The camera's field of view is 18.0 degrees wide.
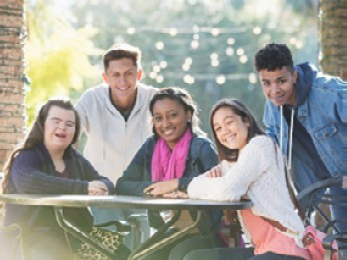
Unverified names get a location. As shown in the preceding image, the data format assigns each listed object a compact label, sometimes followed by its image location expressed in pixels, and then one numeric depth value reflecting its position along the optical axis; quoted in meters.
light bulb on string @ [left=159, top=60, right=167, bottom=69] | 44.09
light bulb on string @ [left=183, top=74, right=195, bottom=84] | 44.53
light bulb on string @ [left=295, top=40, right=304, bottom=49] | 47.12
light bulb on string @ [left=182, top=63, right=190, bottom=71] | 45.50
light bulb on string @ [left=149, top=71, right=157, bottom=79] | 41.30
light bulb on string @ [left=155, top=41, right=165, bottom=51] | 46.10
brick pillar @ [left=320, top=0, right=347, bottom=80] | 8.20
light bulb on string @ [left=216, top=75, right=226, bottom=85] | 46.19
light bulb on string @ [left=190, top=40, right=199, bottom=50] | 43.56
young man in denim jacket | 5.22
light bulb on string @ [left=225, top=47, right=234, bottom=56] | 46.53
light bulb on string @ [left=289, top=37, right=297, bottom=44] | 46.22
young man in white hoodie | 5.74
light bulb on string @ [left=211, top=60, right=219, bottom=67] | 46.38
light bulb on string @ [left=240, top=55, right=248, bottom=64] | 45.34
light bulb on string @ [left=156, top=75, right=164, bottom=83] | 41.15
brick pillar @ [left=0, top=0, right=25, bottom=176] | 7.54
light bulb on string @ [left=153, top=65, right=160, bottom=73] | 40.70
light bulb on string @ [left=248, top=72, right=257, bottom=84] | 47.31
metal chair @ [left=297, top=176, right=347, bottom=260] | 4.52
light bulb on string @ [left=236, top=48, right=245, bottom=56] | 45.70
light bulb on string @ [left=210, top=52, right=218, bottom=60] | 45.86
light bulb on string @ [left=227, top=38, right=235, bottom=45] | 44.51
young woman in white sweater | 4.32
